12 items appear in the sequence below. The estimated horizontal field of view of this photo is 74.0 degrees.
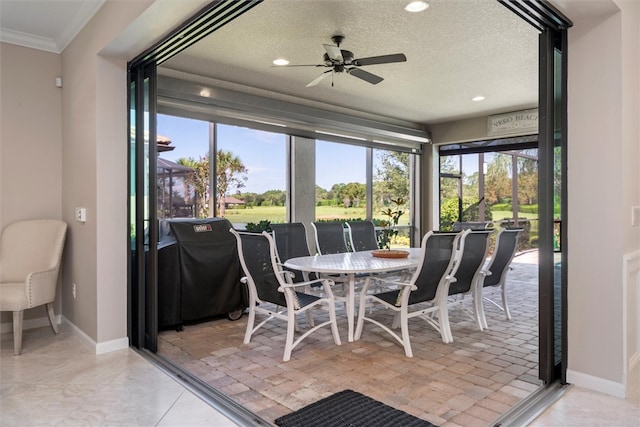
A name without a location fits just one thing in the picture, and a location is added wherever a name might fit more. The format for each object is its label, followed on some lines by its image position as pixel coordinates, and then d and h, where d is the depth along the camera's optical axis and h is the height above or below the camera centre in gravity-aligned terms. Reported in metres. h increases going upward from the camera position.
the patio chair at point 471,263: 3.53 -0.49
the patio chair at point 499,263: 3.87 -0.53
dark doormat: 2.14 -1.09
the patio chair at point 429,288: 3.21 -0.65
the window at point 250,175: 5.60 +0.45
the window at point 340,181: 6.72 +0.43
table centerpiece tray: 3.95 -0.45
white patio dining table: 3.32 -0.48
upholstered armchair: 3.37 -0.40
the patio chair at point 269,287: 3.19 -0.62
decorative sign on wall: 6.56 +1.33
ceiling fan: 3.55 +1.29
